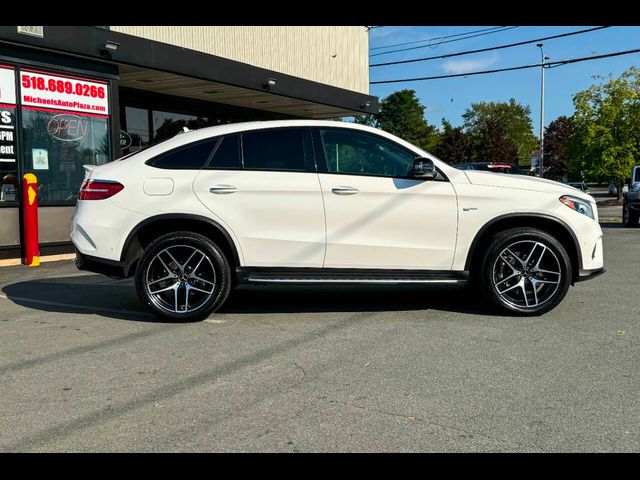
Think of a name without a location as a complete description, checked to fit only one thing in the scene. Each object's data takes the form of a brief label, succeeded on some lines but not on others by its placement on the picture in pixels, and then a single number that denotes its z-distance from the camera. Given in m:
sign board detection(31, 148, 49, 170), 10.84
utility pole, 40.75
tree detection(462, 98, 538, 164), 90.75
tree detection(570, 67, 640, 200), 32.72
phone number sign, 10.60
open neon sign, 11.12
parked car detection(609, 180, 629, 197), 43.10
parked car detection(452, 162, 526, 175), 17.17
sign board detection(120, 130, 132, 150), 14.59
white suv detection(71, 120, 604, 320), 5.64
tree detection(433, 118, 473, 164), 52.59
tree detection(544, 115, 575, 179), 59.97
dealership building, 10.43
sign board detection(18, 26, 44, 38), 9.95
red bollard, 10.09
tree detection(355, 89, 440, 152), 77.94
